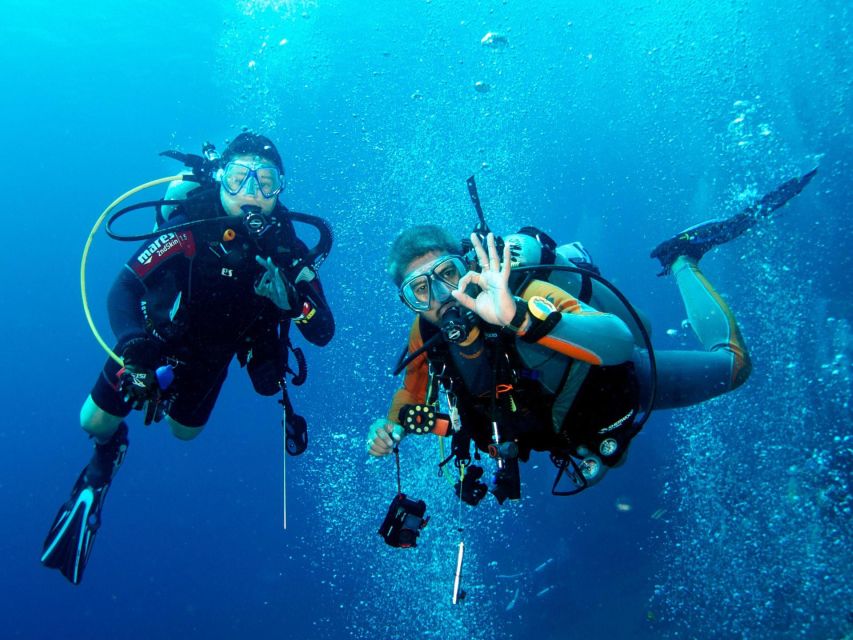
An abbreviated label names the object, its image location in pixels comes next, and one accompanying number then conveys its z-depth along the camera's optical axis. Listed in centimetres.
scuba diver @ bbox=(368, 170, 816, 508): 259
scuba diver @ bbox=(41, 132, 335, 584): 416
